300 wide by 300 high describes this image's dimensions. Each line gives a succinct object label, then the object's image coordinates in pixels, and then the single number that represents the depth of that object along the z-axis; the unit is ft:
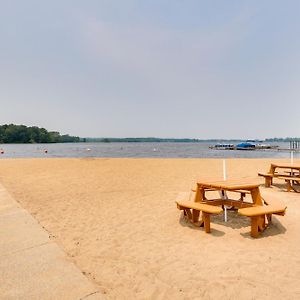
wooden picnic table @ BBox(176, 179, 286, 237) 16.29
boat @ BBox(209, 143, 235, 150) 261.79
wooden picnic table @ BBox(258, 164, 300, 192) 30.83
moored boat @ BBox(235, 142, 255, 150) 246.06
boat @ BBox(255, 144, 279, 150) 258.41
